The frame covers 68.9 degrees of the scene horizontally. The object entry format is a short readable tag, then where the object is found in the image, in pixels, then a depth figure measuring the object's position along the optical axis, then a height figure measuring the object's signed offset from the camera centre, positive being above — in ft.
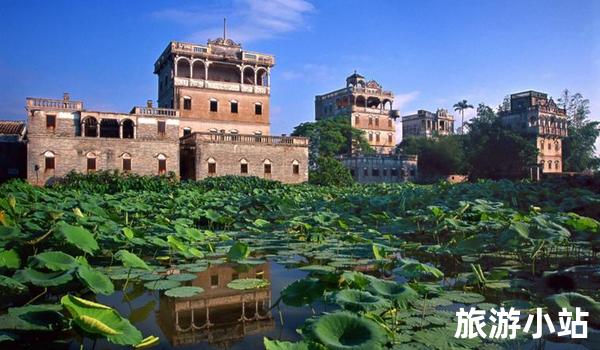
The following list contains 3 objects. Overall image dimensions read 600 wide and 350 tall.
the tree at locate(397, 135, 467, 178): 149.48 +7.48
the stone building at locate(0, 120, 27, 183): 86.17 +4.48
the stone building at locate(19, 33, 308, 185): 81.97 +10.24
